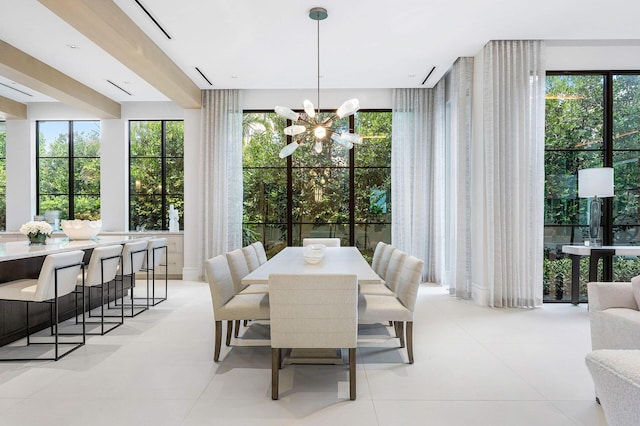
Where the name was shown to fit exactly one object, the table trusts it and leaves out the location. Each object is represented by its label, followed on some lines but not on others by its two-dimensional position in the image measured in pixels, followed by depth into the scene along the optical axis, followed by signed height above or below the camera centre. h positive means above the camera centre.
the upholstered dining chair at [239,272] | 3.59 -0.59
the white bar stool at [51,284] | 3.06 -0.62
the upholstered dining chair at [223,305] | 2.98 -0.74
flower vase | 4.05 -0.30
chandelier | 3.74 +0.86
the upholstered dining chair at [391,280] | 3.53 -0.66
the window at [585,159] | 5.19 +0.68
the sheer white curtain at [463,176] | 5.28 +0.46
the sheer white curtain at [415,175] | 6.58 +0.59
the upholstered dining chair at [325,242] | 5.48 -0.45
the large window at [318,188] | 6.94 +0.39
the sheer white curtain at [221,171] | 6.63 +0.66
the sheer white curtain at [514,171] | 4.75 +0.48
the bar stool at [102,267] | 3.76 -0.57
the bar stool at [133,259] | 4.37 -0.57
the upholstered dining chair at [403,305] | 2.93 -0.74
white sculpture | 7.05 -0.18
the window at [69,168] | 7.41 +0.80
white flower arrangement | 4.03 -0.20
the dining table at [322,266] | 2.74 -0.48
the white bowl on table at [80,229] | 4.56 -0.22
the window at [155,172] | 7.34 +0.72
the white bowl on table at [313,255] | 3.55 -0.42
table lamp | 4.54 +0.24
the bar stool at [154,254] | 4.85 -0.57
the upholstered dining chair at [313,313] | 2.33 -0.63
